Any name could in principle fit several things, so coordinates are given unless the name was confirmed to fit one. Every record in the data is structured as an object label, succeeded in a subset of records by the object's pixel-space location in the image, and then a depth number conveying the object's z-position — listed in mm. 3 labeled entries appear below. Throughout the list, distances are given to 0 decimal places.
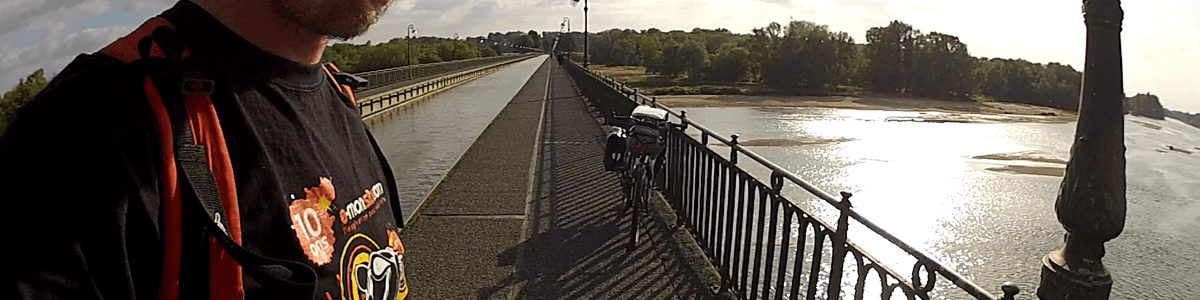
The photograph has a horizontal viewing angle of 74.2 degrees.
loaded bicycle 6680
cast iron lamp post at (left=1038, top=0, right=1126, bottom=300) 2104
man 1034
